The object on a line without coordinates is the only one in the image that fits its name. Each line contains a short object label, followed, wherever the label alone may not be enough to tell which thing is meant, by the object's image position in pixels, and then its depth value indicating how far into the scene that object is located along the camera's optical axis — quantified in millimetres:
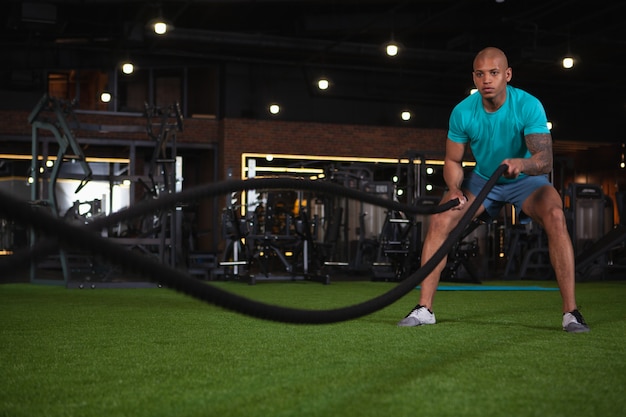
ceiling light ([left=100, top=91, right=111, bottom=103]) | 12219
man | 3295
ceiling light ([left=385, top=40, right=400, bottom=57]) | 10852
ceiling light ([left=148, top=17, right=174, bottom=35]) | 9727
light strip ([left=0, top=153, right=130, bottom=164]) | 14375
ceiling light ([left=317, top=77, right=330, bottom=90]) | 13164
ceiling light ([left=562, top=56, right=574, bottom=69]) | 11461
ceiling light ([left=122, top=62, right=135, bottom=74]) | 12047
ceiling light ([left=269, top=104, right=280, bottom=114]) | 14289
